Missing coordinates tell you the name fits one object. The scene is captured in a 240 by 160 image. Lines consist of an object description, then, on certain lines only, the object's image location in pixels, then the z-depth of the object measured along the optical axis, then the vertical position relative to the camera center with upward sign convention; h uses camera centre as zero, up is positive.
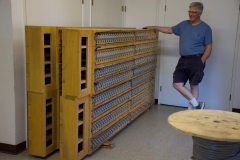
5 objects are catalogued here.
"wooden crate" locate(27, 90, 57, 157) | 2.92 -0.83
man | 4.07 -0.14
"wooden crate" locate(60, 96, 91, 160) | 2.76 -0.84
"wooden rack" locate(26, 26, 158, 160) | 2.73 -0.49
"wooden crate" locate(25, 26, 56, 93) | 2.81 -0.19
